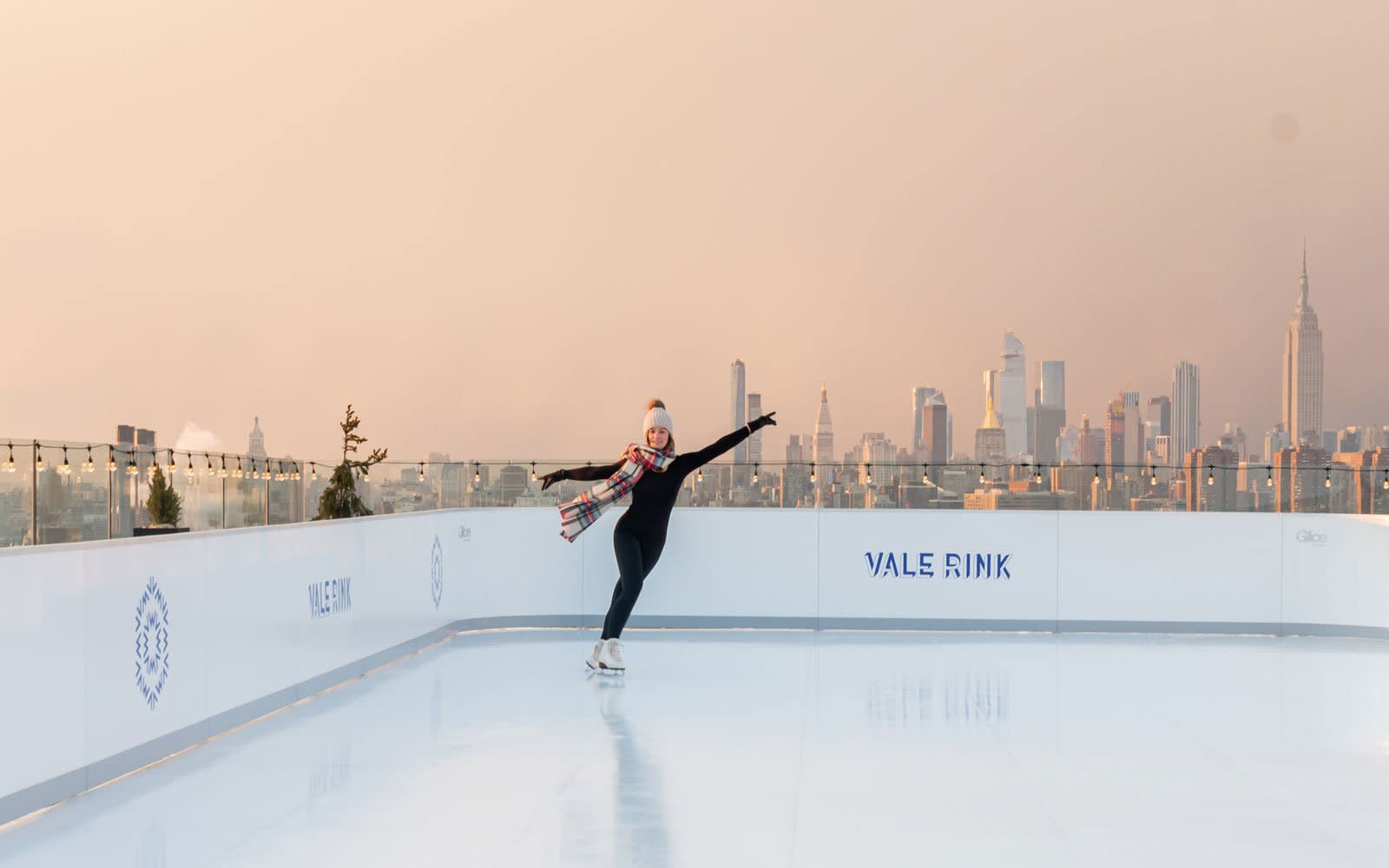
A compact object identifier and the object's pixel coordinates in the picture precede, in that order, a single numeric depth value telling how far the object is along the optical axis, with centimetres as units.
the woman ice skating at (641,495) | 923
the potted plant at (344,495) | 1488
